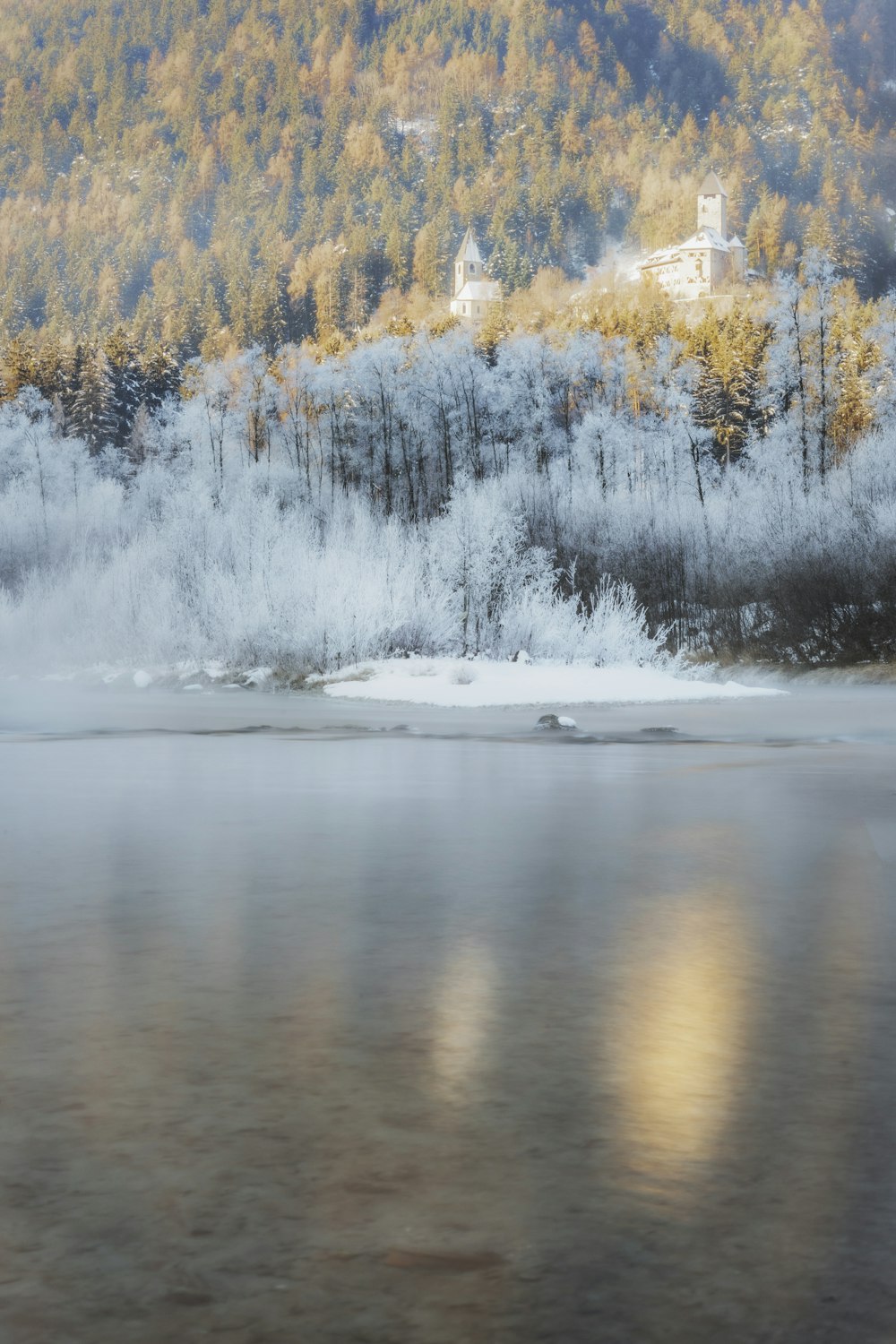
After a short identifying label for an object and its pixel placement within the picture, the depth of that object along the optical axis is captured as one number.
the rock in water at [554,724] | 24.76
